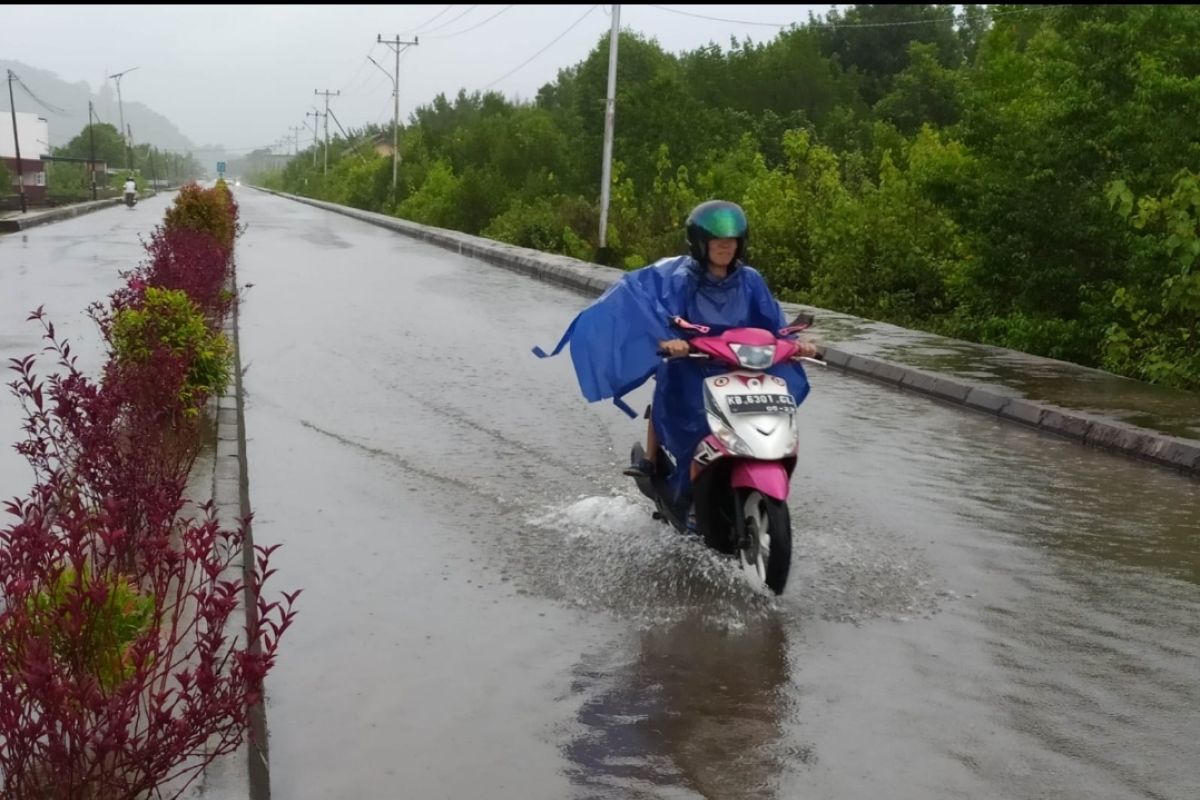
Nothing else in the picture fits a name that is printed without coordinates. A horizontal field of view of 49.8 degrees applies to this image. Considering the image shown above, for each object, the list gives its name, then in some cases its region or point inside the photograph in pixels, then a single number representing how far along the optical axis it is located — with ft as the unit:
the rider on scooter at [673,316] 19.27
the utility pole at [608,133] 84.84
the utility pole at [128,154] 361.30
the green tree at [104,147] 424.87
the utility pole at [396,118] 202.80
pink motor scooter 17.66
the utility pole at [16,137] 153.53
